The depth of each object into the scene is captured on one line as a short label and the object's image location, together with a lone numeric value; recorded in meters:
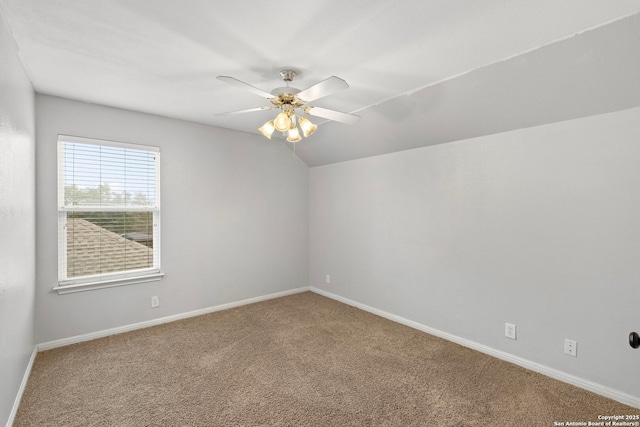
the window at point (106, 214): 3.00
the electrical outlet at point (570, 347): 2.36
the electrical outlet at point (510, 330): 2.70
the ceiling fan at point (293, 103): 1.87
